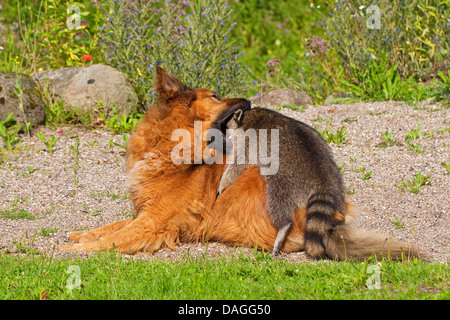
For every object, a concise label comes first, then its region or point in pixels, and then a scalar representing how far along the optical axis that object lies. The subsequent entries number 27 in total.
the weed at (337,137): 15.18
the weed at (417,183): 12.59
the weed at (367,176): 13.37
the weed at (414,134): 15.02
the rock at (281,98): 18.37
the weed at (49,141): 15.05
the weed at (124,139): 14.89
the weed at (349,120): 16.31
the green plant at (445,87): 16.69
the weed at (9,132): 15.03
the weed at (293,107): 17.42
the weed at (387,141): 14.98
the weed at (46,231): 10.58
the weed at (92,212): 12.13
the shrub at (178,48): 16.17
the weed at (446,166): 13.30
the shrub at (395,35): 18.14
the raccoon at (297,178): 9.28
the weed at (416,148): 14.41
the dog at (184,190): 10.01
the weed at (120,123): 16.02
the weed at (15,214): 11.59
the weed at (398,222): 11.03
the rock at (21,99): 15.66
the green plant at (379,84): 17.61
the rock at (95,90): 16.27
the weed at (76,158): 13.81
